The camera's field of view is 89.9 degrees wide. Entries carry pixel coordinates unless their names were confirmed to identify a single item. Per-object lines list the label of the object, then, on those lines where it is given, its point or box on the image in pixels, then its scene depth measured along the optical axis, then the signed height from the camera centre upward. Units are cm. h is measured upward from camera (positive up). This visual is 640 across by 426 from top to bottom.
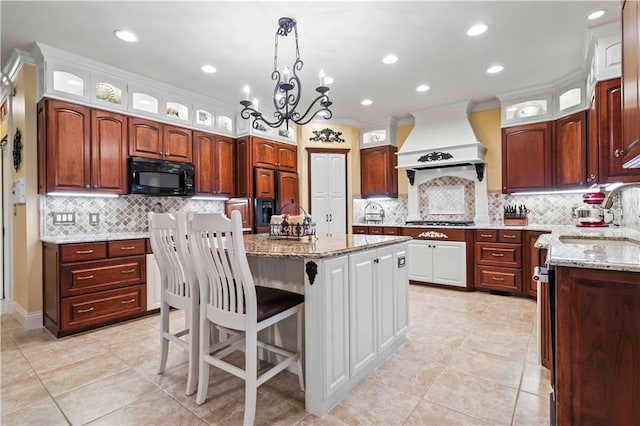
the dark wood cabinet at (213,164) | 447 +73
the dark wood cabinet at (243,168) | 480 +68
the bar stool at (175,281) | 202 -45
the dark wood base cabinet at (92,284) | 296 -68
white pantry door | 569 +37
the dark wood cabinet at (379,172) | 570 +73
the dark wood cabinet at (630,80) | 139 +61
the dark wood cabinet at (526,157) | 427 +73
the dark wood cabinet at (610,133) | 256 +65
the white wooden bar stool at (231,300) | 167 -51
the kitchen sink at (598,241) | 225 -24
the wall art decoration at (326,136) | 571 +138
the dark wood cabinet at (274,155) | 489 +94
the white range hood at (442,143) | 476 +107
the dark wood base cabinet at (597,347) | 123 -55
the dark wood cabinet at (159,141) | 383 +93
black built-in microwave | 376 +46
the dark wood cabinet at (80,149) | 320 +71
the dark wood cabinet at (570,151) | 387 +74
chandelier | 249 +98
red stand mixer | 330 -5
